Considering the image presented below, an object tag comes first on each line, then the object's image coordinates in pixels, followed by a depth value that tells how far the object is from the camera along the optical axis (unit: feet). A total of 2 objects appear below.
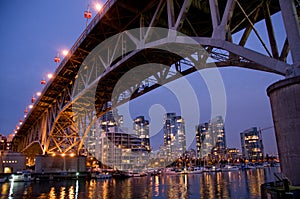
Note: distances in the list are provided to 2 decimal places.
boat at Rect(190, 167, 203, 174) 317.67
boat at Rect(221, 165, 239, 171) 380.97
